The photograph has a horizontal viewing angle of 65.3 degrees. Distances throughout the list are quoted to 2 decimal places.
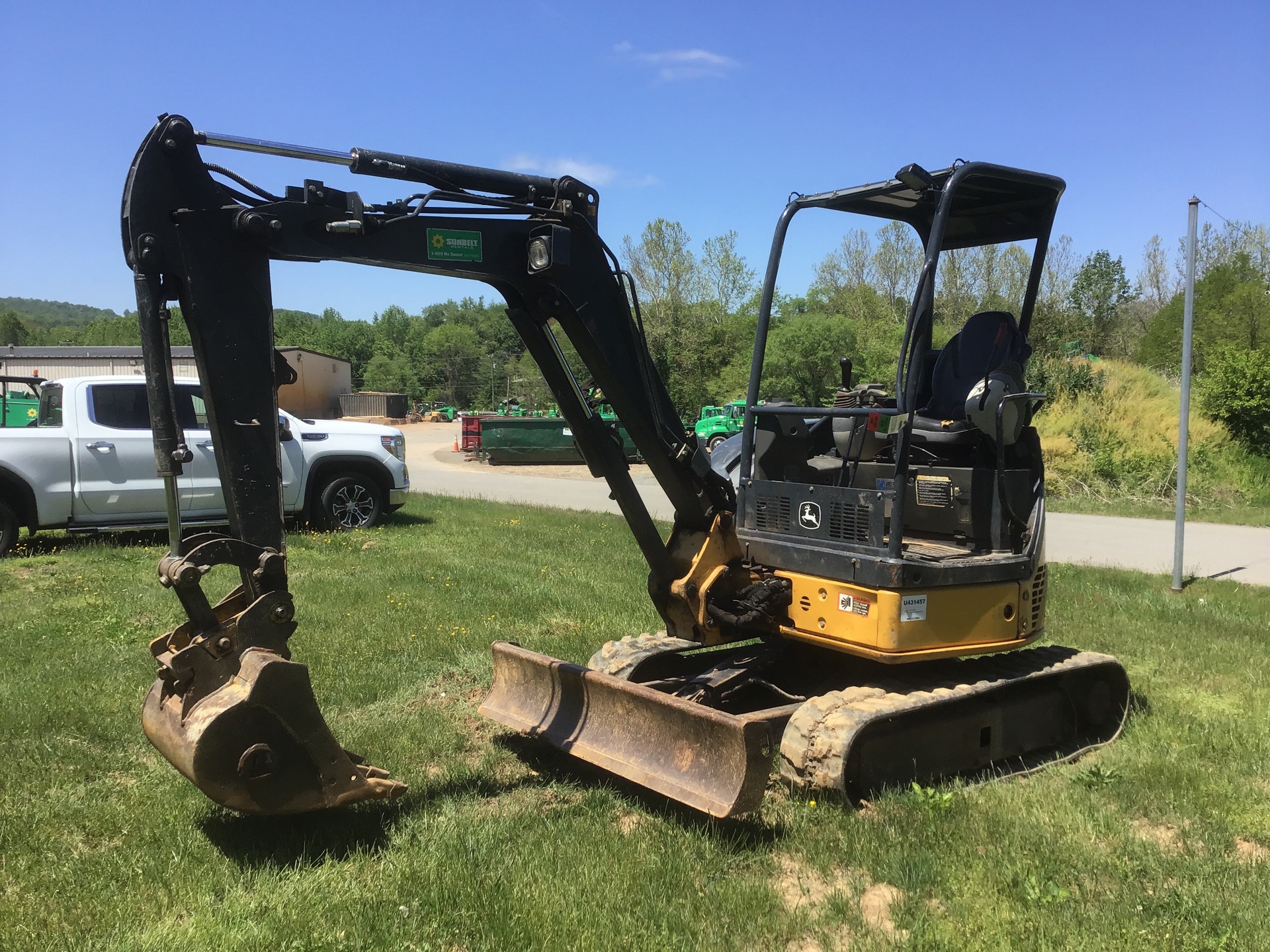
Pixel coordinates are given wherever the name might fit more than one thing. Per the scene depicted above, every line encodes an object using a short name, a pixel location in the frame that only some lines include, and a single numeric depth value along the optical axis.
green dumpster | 29.48
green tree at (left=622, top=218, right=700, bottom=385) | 52.91
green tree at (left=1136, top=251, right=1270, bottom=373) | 29.38
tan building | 54.72
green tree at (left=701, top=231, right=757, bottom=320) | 53.78
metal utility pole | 9.99
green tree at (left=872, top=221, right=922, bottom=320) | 41.16
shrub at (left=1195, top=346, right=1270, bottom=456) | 20.42
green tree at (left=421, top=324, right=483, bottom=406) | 87.06
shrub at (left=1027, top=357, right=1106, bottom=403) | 22.62
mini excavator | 3.99
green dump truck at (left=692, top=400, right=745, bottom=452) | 29.51
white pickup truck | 10.77
